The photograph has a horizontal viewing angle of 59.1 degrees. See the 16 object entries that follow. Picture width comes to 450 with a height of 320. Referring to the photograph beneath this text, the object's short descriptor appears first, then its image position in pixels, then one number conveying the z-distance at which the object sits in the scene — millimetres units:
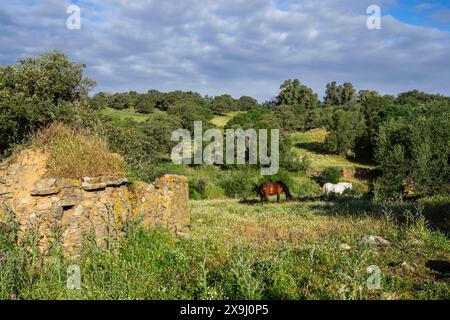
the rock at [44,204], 8578
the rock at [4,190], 9109
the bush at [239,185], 43272
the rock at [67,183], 8806
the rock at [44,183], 8711
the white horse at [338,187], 39356
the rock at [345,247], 9413
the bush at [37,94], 19484
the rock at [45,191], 8570
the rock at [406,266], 8081
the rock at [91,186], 9137
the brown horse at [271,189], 24469
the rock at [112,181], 9488
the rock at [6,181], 9188
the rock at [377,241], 10016
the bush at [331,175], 48562
